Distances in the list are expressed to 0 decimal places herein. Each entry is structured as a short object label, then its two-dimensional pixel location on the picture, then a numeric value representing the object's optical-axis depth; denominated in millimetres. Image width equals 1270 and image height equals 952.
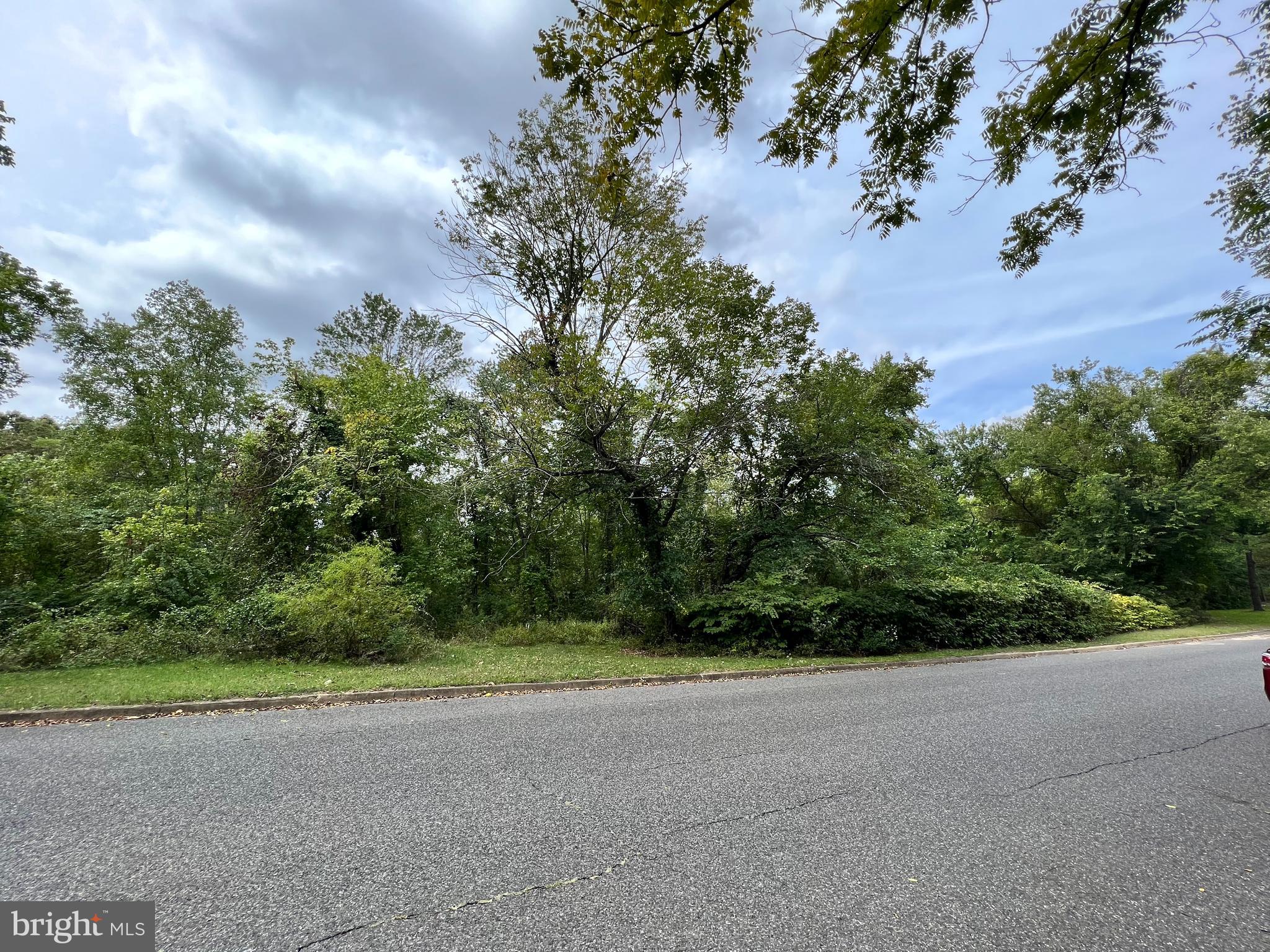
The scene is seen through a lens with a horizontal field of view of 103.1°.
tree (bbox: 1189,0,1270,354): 4363
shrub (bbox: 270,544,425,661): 9398
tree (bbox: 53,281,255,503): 19359
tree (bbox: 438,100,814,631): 11203
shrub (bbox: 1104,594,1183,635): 16484
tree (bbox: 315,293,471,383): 21219
